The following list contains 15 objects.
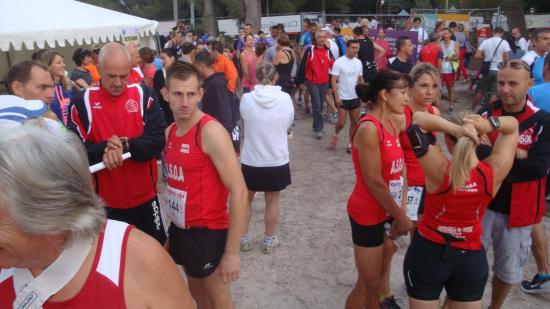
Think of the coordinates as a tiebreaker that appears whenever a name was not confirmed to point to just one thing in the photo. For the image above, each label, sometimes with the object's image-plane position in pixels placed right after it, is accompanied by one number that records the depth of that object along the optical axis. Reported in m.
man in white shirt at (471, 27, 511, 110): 9.37
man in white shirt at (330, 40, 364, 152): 7.66
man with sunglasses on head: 3.04
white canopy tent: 7.78
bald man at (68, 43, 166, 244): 2.91
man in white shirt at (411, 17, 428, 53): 13.43
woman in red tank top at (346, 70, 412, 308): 2.81
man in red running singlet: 2.47
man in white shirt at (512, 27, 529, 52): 11.44
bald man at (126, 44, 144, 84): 6.13
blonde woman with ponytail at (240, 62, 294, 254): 4.31
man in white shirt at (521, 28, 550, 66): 6.46
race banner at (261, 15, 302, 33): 23.64
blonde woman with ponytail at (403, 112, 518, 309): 2.33
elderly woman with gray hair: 1.12
